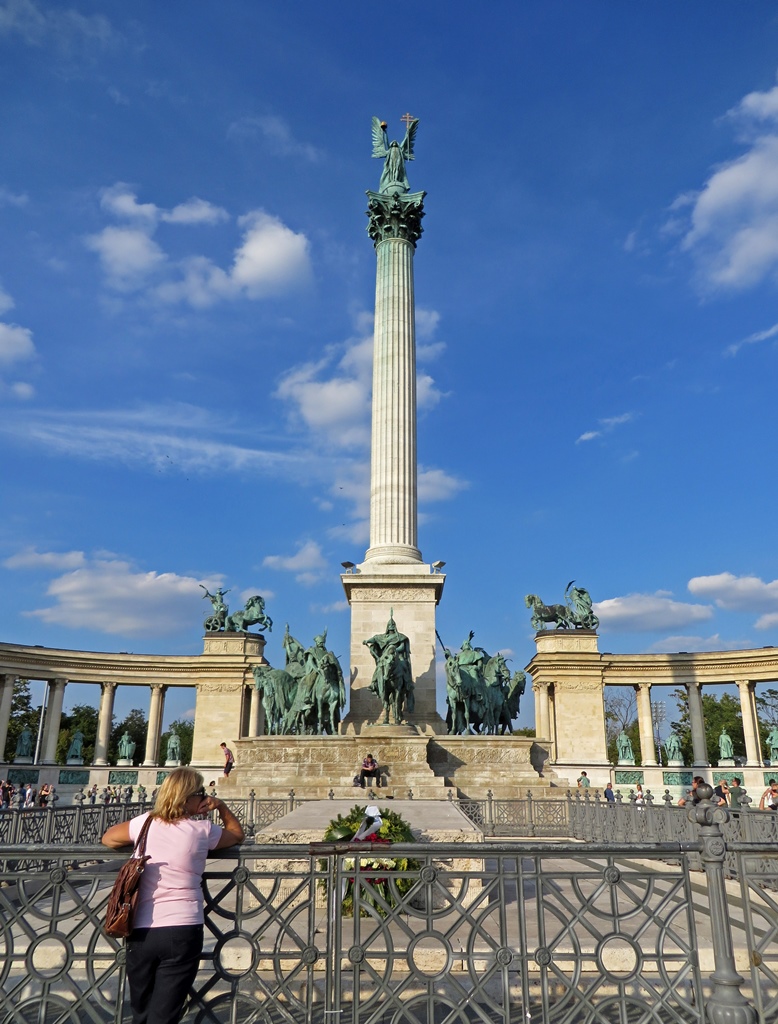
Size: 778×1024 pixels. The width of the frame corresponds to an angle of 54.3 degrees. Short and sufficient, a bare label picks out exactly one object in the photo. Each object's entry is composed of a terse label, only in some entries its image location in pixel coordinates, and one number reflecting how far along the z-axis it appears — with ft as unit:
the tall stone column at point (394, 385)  113.50
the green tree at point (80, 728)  273.54
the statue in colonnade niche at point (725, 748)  193.77
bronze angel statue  133.18
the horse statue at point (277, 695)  110.22
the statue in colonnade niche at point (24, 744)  186.70
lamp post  314.35
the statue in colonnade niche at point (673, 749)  202.49
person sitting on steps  80.28
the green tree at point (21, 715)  253.03
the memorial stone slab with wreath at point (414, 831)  32.17
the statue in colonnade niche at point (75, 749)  191.41
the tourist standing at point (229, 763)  102.02
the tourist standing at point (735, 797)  70.04
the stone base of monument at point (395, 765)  84.53
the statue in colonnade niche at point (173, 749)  203.00
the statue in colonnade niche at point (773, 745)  190.51
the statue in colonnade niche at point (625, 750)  206.12
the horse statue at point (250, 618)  211.41
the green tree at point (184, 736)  335.51
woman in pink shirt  15.15
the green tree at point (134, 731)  285.84
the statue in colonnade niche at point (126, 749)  195.72
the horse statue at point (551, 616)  210.38
